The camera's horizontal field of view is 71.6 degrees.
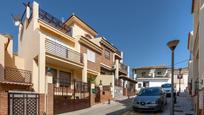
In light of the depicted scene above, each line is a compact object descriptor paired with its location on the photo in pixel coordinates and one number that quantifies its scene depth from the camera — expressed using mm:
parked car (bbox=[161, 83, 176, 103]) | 17219
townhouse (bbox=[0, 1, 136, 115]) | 9377
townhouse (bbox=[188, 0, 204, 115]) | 5775
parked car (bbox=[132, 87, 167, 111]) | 9331
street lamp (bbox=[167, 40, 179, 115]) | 6100
